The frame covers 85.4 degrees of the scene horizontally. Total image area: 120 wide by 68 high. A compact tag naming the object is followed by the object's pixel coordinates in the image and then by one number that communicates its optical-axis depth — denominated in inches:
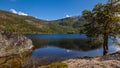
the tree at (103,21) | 591.3
